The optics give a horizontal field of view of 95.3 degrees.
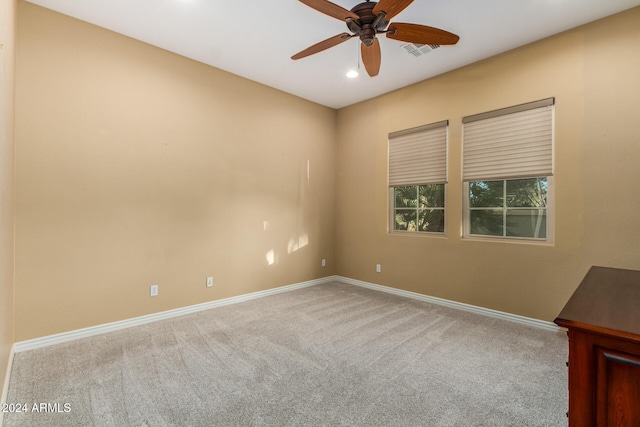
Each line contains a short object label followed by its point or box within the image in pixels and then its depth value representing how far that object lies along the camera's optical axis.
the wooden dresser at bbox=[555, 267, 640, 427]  0.89
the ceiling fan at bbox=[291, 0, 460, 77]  1.95
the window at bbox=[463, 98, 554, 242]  3.11
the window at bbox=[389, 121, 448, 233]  3.94
